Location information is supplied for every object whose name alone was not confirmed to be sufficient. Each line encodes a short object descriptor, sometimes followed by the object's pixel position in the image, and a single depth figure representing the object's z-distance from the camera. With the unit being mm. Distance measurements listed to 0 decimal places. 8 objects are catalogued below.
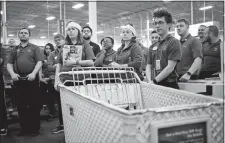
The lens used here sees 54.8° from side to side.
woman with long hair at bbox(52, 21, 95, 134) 2568
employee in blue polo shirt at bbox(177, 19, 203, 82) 2469
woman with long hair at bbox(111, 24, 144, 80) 2734
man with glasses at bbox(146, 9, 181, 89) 1965
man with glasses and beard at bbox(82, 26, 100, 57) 3873
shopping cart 917
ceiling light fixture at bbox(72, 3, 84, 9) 13269
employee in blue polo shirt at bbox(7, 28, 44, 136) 3277
